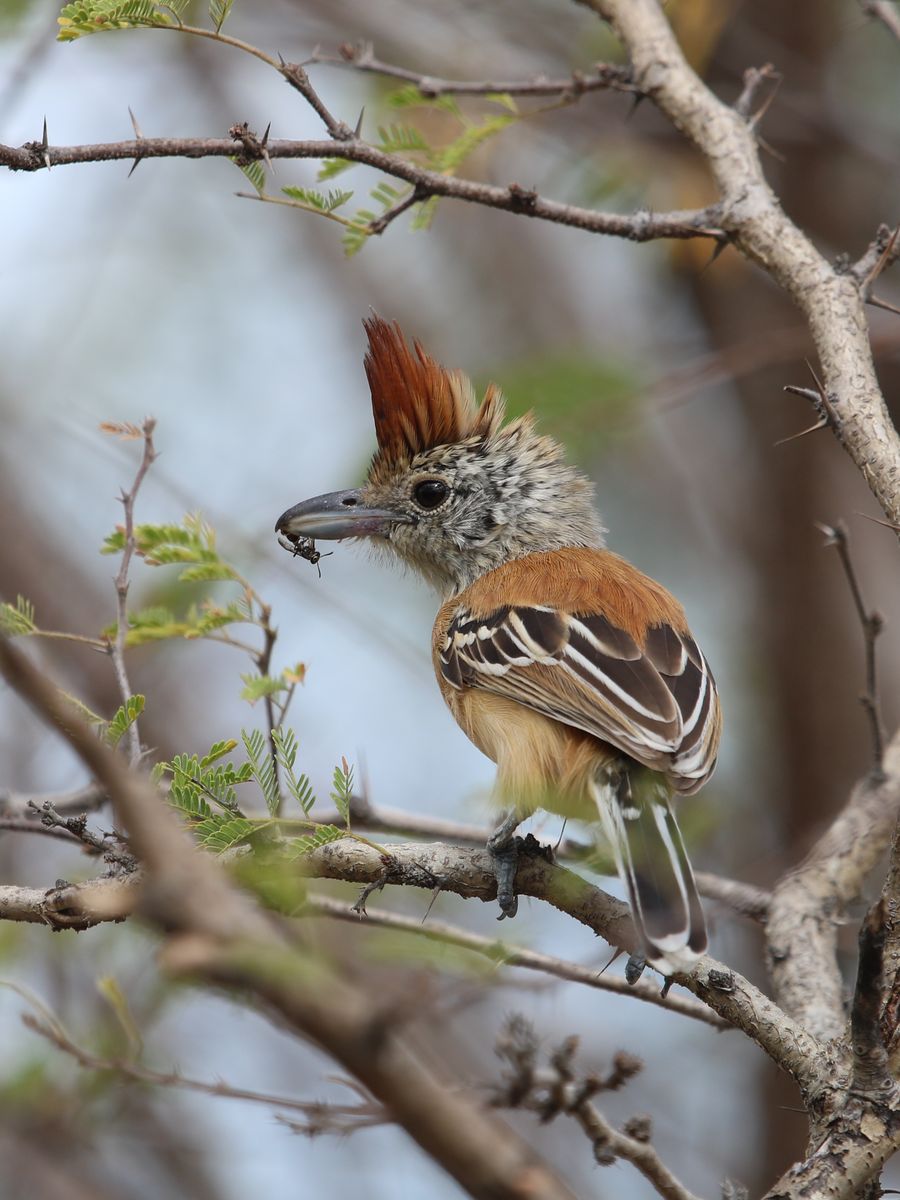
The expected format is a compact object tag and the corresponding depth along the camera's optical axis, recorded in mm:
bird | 6898
